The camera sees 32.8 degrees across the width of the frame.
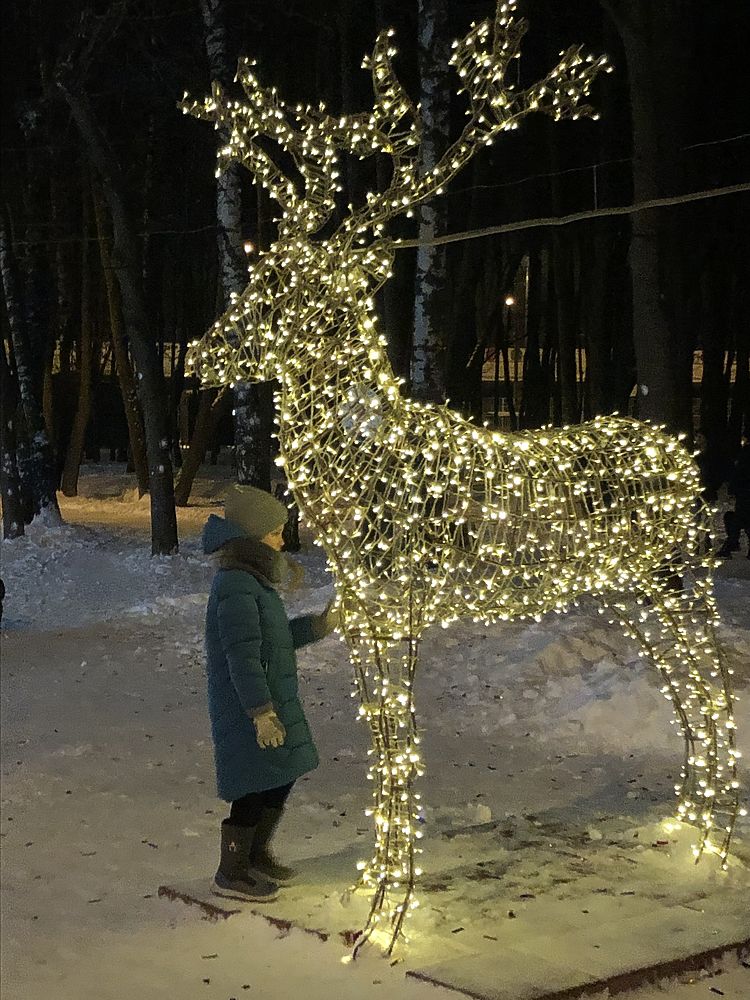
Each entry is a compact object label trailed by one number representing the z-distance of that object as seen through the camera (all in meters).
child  5.09
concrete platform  4.45
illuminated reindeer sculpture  5.02
